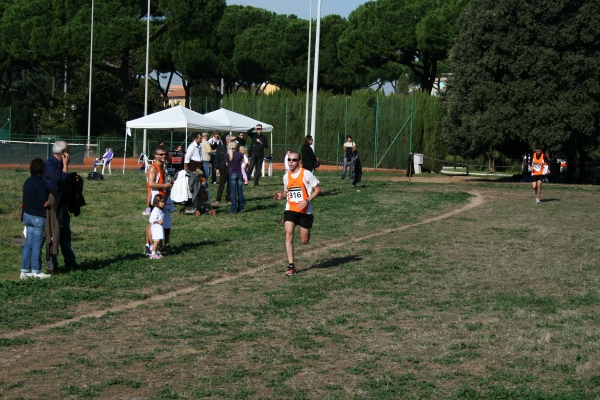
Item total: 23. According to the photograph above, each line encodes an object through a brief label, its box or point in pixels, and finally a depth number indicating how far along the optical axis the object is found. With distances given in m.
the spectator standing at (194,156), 21.14
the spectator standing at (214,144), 25.31
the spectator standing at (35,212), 11.62
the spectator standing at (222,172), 21.50
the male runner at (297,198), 12.11
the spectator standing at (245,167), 26.89
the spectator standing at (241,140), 27.23
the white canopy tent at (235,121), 32.91
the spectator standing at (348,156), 33.44
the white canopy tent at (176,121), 29.41
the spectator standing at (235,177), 19.77
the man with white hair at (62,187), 12.02
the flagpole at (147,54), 40.06
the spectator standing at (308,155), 22.48
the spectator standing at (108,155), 35.94
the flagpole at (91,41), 50.97
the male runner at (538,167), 23.84
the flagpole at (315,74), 30.83
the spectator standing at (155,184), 13.95
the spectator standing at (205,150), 25.94
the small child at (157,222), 13.68
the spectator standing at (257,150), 26.56
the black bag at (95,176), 31.19
